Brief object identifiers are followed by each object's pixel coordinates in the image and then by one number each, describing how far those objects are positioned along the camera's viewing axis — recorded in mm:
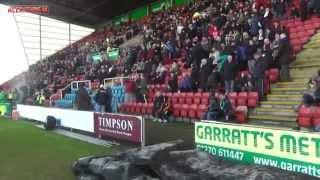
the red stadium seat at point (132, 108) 20000
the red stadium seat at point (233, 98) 14616
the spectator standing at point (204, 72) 15789
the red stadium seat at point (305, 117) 11305
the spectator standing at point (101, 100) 17859
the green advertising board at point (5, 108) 26828
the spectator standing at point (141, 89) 19828
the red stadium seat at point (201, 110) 15344
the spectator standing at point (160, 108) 17188
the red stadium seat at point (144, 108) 19159
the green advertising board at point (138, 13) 38728
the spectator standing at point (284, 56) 13867
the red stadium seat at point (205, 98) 15898
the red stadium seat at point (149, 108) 18812
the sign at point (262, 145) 6441
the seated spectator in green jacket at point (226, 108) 13778
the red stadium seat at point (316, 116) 11164
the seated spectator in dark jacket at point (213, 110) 13781
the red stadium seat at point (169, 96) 17753
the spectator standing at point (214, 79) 15438
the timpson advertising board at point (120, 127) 10906
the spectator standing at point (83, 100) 17219
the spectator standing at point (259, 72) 13852
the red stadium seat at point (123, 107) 20603
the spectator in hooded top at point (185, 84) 17141
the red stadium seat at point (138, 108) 19594
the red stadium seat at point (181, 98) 17219
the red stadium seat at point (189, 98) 16822
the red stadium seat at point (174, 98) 17630
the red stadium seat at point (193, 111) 16170
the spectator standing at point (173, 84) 18031
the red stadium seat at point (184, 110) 16609
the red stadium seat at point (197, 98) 16408
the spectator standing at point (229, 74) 14648
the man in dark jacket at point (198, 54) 17406
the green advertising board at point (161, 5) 34969
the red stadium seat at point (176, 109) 17109
